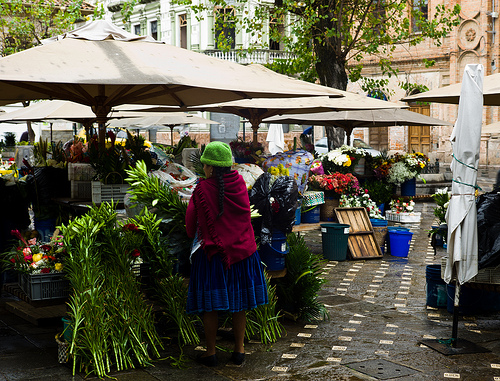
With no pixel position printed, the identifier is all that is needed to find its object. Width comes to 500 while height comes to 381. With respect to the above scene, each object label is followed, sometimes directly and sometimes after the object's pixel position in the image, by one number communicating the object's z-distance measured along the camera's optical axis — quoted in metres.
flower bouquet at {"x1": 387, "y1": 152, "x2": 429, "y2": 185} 13.52
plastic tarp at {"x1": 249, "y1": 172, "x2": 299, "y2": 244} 5.86
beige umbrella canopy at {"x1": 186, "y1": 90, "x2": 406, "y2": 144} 9.16
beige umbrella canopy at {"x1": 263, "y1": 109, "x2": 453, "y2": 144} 13.16
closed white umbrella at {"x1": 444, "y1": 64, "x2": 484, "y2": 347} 5.71
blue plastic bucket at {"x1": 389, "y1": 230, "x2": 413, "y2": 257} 9.99
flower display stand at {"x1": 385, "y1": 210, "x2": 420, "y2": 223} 13.68
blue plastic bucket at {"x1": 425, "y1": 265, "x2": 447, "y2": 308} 6.81
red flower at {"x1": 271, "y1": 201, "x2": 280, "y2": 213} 5.91
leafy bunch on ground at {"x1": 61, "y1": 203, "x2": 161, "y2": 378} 4.83
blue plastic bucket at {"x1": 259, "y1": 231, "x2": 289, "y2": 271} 6.02
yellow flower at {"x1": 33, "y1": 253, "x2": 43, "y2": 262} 5.31
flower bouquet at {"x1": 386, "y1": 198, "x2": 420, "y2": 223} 13.68
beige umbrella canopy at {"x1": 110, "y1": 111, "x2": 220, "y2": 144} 17.72
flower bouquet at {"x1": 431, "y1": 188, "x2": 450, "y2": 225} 7.36
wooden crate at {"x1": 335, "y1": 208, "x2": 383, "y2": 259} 9.83
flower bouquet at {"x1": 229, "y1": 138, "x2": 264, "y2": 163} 11.19
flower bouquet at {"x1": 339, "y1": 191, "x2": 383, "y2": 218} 10.67
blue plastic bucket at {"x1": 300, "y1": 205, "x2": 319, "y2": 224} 9.75
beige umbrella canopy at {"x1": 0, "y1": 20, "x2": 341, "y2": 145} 4.87
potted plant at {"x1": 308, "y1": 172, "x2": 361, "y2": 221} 10.58
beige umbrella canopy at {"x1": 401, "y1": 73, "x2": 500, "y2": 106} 6.41
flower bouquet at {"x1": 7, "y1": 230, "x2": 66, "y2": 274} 5.25
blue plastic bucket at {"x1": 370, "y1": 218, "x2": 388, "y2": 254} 10.40
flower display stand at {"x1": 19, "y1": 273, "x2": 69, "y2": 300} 5.15
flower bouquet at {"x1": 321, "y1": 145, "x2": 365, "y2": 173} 12.11
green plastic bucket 9.56
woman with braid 4.90
